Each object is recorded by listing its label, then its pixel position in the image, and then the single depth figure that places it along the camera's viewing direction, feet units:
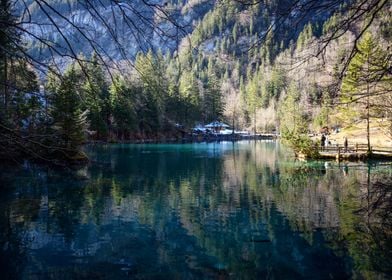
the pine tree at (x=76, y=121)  83.27
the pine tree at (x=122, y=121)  198.91
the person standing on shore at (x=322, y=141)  118.87
